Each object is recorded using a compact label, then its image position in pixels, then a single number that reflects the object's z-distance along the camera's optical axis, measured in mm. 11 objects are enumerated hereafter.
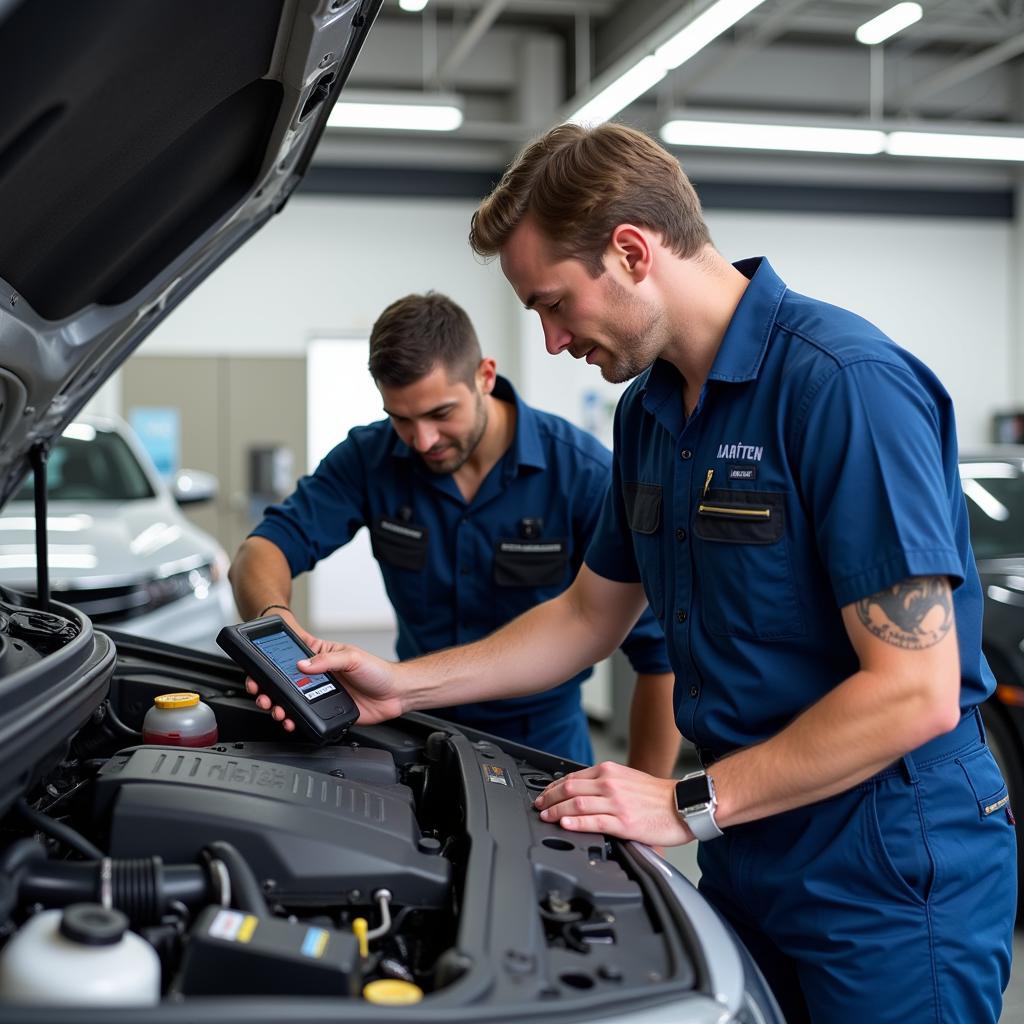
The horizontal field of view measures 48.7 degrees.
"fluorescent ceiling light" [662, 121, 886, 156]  5938
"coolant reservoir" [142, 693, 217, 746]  1400
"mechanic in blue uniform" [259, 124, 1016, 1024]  1152
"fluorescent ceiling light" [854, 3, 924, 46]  5512
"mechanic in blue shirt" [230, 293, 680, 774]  2014
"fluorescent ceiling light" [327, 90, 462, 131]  5949
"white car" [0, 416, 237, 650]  3564
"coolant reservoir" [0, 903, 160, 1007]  777
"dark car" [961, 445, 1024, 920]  2904
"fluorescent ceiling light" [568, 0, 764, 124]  4691
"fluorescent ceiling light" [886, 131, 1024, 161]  6172
